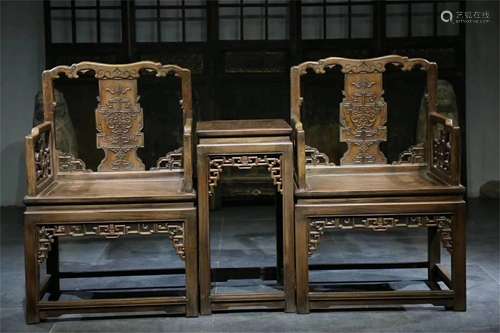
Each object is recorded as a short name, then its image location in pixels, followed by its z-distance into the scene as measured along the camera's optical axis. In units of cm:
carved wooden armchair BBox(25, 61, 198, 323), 359
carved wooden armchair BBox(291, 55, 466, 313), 363
